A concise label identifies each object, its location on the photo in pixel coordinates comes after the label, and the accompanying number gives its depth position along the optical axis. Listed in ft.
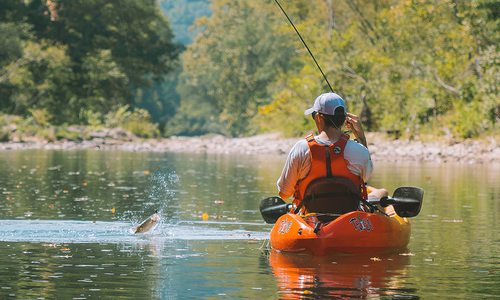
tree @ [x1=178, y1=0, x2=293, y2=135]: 296.51
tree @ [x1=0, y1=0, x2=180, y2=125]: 196.95
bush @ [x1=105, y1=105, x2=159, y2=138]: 200.54
